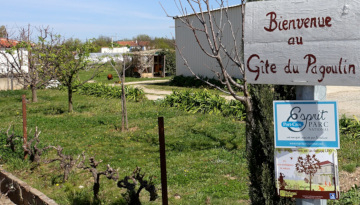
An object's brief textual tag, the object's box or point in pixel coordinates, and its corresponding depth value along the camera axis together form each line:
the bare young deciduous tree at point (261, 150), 3.30
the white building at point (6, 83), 22.82
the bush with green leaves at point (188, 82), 21.32
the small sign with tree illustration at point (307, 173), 2.49
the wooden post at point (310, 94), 2.53
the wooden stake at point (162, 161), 3.61
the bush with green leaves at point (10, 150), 7.59
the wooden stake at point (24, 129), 7.33
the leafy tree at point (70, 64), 12.95
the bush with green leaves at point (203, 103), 11.41
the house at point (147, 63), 32.08
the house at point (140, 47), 35.88
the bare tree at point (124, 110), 10.23
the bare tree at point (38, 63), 14.13
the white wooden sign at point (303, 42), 2.32
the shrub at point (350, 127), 8.55
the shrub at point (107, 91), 16.63
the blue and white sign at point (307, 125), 2.47
